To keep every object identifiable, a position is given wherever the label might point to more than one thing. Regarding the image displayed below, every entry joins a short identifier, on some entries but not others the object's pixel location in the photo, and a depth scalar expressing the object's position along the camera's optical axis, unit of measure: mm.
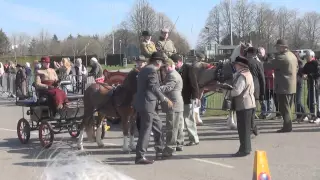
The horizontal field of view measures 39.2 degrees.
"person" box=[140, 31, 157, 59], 10297
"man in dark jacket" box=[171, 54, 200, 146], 9125
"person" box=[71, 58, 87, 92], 17297
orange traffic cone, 4641
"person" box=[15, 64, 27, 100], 21219
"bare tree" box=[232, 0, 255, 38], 75931
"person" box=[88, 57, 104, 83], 16712
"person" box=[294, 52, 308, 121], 12062
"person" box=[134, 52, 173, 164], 7664
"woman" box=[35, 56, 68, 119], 9790
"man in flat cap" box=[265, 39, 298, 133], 10383
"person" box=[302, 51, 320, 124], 11422
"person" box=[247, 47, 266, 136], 9812
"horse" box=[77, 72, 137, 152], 8828
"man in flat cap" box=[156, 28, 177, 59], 10648
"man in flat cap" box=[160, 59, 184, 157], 8297
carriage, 9633
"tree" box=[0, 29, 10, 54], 79725
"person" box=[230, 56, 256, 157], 8195
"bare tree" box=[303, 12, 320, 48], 86062
